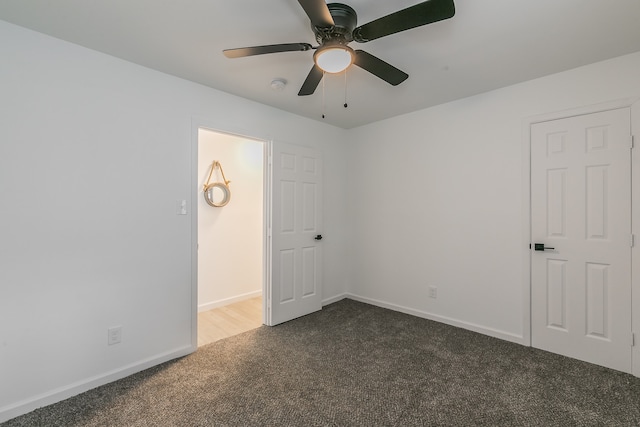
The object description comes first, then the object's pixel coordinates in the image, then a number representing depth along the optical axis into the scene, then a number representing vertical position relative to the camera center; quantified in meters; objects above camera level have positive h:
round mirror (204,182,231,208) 3.86 +0.27
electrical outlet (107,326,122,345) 2.19 -0.92
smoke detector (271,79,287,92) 2.59 +1.18
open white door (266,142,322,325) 3.28 -0.24
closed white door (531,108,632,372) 2.29 -0.18
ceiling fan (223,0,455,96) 1.35 +0.95
